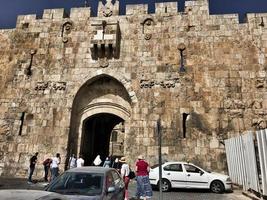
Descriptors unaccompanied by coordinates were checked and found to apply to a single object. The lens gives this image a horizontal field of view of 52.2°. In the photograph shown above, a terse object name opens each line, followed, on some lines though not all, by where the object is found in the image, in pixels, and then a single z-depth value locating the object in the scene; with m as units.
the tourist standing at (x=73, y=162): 12.07
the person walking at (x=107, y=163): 11.99
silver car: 5.01
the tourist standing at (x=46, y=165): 12.06
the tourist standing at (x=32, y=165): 11.63
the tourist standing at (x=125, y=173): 8.36
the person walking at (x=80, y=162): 11.20
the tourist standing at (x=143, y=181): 7.78
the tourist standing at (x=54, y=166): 11.12
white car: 10.26
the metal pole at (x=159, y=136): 5.93
